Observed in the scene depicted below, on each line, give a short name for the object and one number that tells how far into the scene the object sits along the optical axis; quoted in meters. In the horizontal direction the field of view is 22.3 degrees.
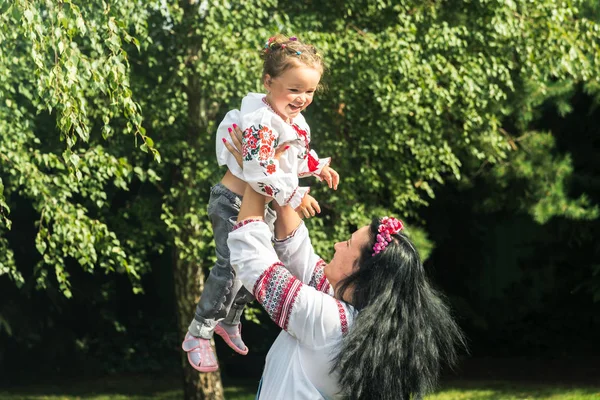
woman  4.35
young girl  4.74
